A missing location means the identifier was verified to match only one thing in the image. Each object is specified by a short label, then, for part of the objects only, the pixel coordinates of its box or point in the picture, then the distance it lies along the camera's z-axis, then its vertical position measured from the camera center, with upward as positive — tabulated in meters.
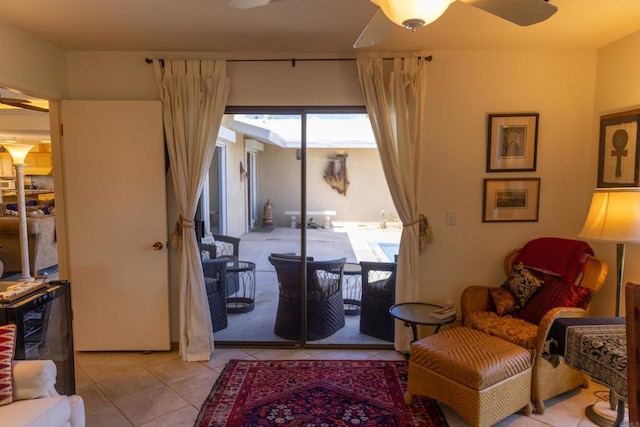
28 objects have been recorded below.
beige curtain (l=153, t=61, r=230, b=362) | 3.05 +0.37
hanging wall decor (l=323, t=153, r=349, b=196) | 4.08 +0.19
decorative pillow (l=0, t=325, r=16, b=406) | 1.70 -0.77
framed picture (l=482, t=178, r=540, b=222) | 3.18 -0.06
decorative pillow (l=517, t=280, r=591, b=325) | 2.61 -0.74
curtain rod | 3.14 +1.08
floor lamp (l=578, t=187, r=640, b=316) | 2.31 -0.16
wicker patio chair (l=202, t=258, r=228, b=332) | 3.57 -0.93
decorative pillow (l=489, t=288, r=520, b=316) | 2.82 -0.82
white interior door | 3.07 -0.26
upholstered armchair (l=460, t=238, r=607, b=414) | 2.41 -0.87
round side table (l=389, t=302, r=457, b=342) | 2.65 -0.89
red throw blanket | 2.72 -0.47
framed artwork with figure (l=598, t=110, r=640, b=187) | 2.75 +0.32
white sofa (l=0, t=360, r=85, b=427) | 1.62 -0.95
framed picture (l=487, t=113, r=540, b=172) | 3.14 +0.42
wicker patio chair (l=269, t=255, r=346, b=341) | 3.43 -0.97
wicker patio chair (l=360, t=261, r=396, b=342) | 3.46 -0.98
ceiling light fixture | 1.29 +0.63
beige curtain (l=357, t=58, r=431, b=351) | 3.04 +0.48
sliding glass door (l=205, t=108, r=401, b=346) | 3.42 -0.34
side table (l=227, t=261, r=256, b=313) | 4.04 -1.07
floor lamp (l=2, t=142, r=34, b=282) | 5.12 -0.04
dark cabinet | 2.31 -0.90
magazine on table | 2.72 -0.87
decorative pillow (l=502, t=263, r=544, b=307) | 2.80 -0.68
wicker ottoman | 2.14 -1.08
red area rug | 2.34 -1.39
